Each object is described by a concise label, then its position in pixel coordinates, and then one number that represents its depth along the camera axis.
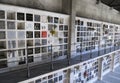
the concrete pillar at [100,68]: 5.88
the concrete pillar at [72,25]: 3.61
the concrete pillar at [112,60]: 7.21
